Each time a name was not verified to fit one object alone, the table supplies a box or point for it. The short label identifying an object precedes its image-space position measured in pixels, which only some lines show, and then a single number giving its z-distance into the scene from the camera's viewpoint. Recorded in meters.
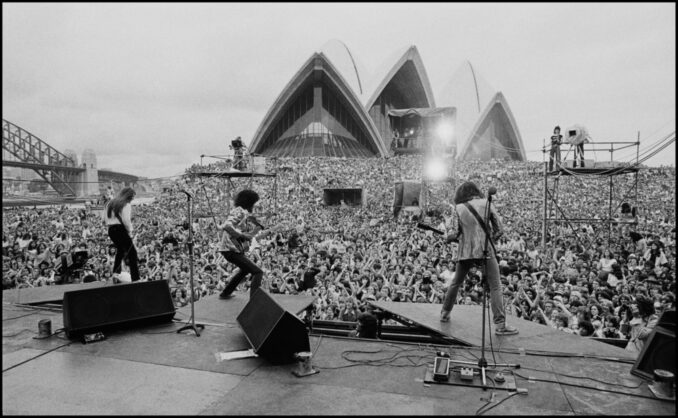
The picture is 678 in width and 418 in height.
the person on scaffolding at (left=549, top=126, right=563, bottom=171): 10.66
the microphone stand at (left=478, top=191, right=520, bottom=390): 3.08
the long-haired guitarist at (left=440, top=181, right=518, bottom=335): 3.85
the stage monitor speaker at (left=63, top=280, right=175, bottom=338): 3.96
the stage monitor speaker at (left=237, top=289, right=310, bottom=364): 3.36
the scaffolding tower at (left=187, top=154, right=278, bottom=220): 10.33
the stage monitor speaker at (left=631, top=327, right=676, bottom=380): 2.92
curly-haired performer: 4.70
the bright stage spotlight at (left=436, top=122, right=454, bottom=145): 20.23
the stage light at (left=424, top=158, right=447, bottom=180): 18.64
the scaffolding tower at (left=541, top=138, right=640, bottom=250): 10.29
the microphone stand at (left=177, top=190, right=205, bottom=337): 4.14
